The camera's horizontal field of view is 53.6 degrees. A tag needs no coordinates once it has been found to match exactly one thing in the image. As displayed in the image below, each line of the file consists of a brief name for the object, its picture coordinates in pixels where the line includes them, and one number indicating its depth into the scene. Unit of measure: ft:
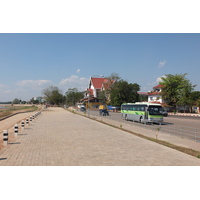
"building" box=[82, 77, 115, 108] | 276.21
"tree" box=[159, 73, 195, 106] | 170.09
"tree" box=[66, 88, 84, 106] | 358.60
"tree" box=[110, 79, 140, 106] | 220.43
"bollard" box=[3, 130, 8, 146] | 30.96
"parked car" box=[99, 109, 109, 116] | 133.95
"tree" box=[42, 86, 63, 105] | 377.30
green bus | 74.04
